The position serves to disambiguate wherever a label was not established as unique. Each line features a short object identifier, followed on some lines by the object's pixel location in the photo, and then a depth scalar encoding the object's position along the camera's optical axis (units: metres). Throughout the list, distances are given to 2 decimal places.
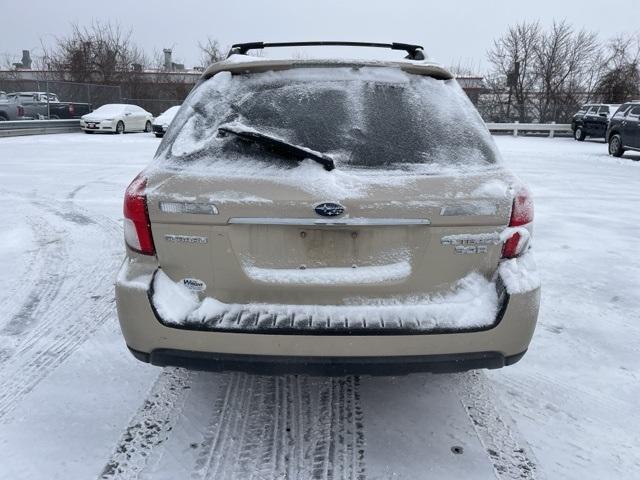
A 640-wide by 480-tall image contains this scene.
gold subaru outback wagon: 2.34
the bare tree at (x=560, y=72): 38.78
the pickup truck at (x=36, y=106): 23.41
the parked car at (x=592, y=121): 26.22
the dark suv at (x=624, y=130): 17.22
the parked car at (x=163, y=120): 21.71
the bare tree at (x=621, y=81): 34.97
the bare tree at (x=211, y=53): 46.88
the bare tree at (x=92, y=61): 35.69
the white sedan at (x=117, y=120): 24.30
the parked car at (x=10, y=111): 23.19
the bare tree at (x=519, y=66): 40.12
